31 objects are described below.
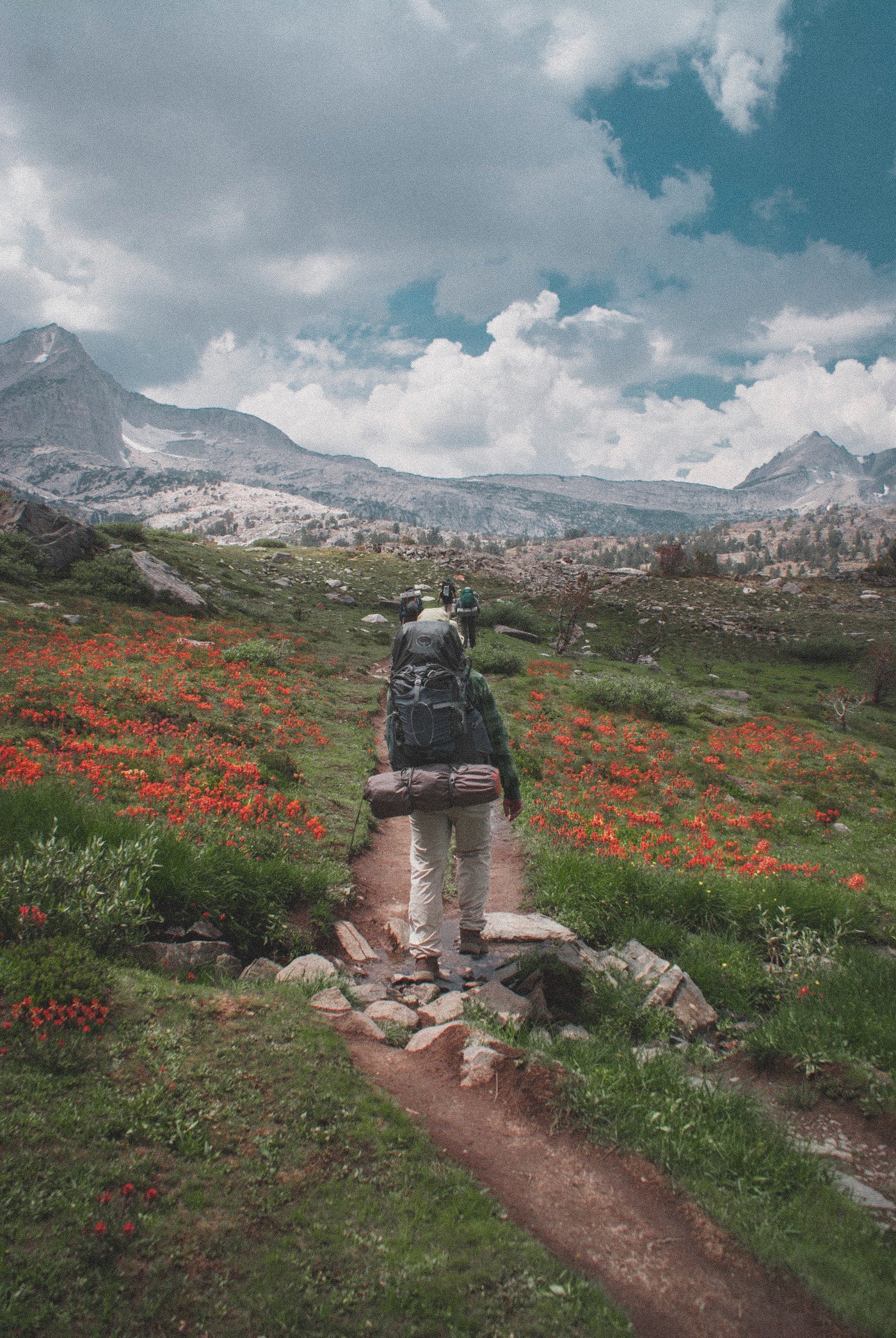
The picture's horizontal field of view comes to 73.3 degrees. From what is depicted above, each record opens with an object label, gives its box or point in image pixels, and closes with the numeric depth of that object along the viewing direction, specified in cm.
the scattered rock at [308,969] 583
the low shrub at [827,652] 4559
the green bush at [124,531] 3672
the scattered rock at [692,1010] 602
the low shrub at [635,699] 2250
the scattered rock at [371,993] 601
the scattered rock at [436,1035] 509
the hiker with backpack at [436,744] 643
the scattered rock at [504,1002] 561
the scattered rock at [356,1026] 514
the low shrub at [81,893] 504
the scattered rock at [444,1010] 574
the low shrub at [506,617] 4428
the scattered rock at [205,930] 618
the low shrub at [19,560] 2359
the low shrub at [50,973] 405
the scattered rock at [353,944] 706
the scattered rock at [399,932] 757
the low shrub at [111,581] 2584
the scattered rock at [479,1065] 461
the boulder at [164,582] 2766
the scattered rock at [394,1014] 561
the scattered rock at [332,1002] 536
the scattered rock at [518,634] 4225
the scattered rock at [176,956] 546
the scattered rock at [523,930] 745
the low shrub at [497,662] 2745
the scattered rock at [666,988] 604
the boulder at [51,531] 2694
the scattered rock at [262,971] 579
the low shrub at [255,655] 1977
